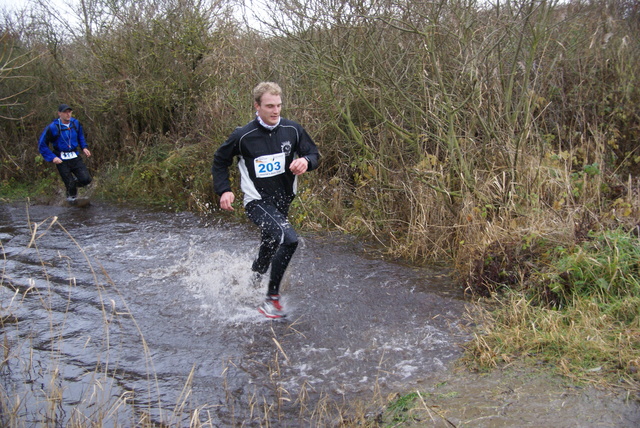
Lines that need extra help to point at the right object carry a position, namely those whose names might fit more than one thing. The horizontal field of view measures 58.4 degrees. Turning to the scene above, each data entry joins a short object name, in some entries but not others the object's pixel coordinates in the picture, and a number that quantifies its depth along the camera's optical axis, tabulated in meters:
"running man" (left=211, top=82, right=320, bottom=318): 5.18
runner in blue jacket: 11.27
